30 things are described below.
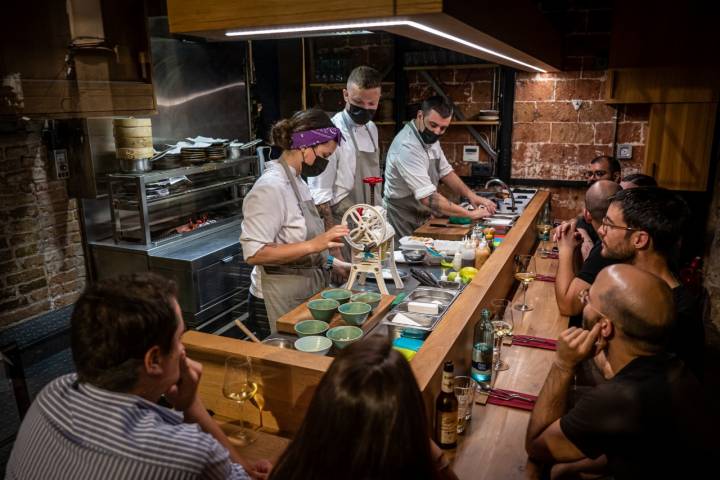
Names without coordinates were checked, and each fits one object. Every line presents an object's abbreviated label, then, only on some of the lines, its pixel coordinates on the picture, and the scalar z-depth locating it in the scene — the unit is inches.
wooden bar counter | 76.5
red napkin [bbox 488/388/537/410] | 86.8
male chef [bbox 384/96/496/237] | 189.3
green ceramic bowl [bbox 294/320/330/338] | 94.3
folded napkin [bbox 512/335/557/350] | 106.7
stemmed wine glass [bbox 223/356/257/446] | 74.0
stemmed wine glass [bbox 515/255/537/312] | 121.9
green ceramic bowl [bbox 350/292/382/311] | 106.2
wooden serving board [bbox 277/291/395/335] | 99.8
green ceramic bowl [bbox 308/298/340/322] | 97.9
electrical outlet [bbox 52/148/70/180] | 170.1
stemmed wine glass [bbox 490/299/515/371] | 98.7
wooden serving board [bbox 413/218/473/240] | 168.4
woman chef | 111.7
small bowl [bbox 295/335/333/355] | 87.8
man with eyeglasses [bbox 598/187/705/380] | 93.2
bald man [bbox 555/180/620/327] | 120.7
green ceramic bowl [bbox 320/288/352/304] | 105.1
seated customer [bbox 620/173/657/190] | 151.0
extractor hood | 57.2
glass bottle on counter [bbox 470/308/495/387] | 92.0
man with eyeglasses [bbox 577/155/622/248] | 188.4
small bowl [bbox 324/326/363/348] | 90.0
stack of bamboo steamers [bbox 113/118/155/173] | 170.9
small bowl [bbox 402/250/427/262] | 138.5
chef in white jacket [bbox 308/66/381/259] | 166.9
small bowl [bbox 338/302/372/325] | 96.3
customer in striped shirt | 50.1
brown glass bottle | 75.3
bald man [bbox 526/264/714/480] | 67.4
